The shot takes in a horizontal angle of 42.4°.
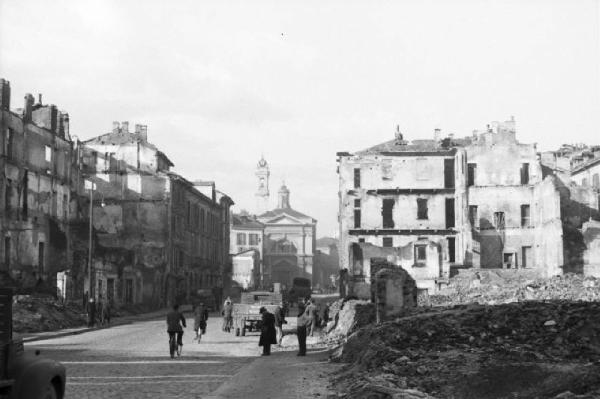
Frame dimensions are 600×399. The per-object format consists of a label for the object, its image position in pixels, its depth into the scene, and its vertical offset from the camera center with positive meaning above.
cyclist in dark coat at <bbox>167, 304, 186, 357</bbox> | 20.28 -1.14
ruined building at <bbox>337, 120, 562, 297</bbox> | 61.22 +5.67
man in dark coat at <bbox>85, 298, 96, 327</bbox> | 35.00 -1.50
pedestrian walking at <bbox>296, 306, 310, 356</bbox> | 20.81 -1.55
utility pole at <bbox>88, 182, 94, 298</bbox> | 38.42 +0.19
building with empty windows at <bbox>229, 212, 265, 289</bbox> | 104.62 +4.32
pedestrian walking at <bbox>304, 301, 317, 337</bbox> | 25.05 -1.30
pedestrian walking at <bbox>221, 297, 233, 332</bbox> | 32.22 -1.58
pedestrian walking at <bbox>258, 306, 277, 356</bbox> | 21.39 -1.55
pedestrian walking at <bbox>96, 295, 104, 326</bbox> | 37.62 -1.59
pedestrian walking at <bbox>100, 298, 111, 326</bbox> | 37.59 -1.73
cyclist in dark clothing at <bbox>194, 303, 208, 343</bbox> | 25.80 -1.47
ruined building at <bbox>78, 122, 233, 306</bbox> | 57.88 +5.45
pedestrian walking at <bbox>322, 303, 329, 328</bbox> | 34.78 -1.83
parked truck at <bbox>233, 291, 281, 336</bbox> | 30.75 -1.37
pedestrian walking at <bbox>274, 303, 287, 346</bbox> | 26.15 -1.47
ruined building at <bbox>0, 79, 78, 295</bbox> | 41.06 +4.96
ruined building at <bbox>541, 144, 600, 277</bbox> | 58.09 +5.55
